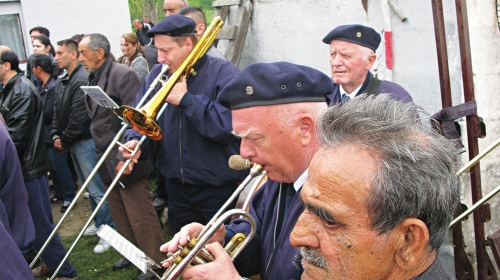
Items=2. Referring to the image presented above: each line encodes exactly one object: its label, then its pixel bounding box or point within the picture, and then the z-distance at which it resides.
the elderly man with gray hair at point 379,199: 1.29
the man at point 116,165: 4.70
